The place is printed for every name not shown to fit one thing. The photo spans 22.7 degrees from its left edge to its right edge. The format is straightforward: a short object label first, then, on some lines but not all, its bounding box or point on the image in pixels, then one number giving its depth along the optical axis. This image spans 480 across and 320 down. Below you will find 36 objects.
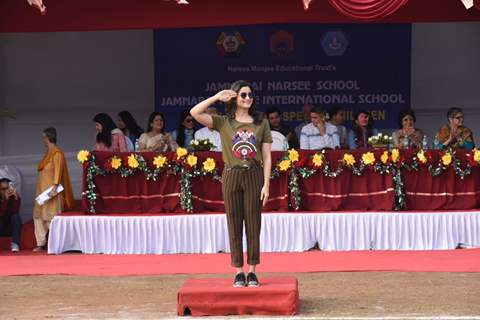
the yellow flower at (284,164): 13.54
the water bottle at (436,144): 14.13
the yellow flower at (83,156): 13.60
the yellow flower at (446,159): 13.56
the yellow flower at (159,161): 13.59
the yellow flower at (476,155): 13.54
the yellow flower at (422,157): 13.53
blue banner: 16.48
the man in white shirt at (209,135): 14.36
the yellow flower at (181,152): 13.53
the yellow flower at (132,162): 13.57
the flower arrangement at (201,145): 13.70
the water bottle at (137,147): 14.16
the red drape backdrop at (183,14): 14.29
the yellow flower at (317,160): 13.53
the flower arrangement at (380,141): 13.72
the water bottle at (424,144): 13.79
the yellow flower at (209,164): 13.52
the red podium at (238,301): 8.80
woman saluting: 9.11
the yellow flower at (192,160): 13.52
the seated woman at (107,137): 14.53
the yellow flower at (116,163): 13.61
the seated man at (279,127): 14.91
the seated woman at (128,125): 15.24
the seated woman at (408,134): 14.05
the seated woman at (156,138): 14.14
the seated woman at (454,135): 14.14
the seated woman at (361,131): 15.16
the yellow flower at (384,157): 13.54
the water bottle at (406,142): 13.95
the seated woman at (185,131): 15.13
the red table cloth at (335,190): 13.71
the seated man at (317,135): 14.35
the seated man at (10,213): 14.87
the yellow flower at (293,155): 13.55
